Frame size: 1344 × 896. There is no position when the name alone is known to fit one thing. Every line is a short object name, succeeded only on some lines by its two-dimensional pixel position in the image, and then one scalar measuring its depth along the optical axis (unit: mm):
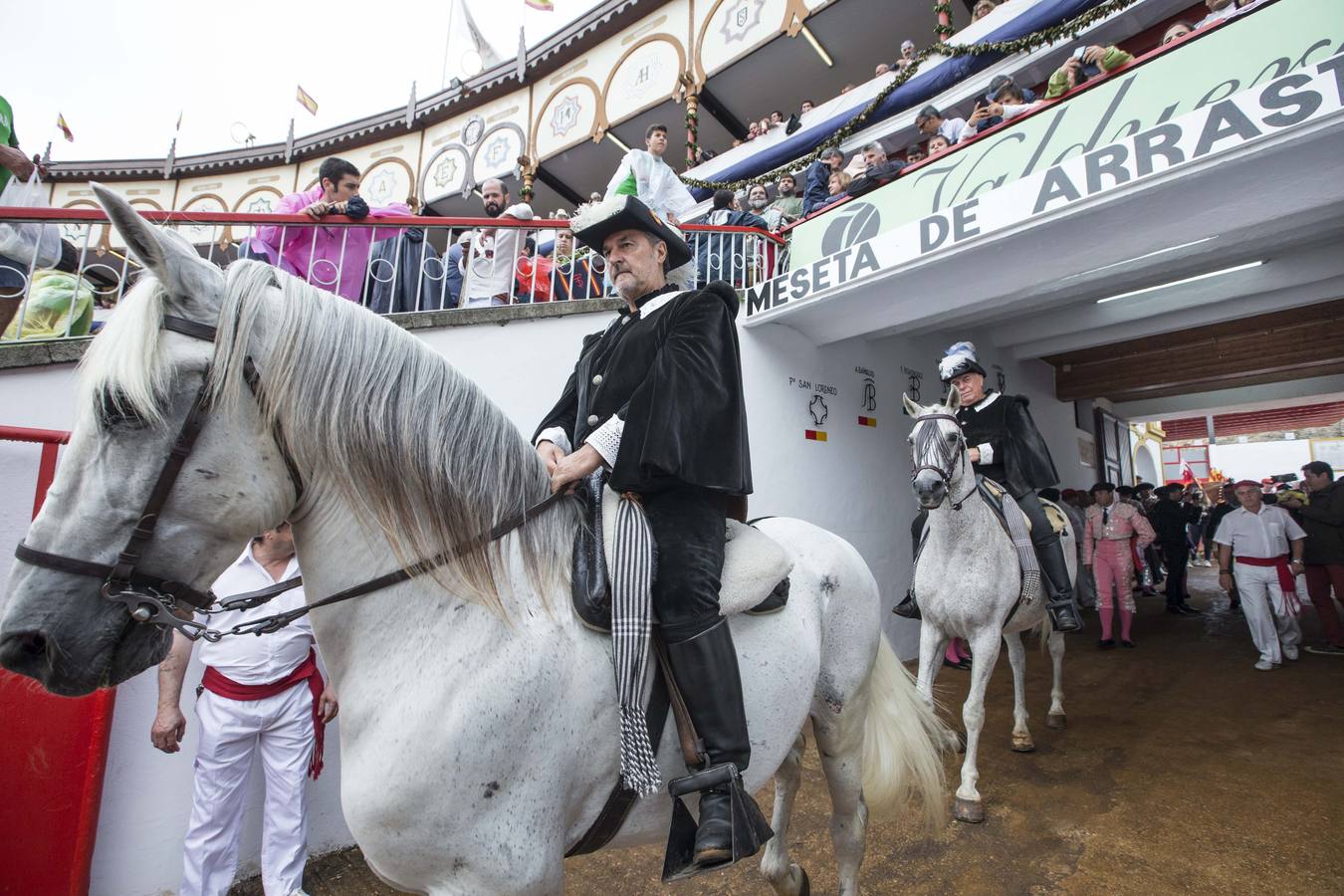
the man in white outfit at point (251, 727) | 2764
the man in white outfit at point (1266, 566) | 6543
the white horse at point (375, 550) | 1106
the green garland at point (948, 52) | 6887
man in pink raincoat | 4609
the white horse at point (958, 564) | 3879
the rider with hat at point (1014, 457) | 4637
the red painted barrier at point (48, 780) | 2516
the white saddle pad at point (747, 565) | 1656
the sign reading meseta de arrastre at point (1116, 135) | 3389
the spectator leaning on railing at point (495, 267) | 5363
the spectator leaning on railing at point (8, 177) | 3488
